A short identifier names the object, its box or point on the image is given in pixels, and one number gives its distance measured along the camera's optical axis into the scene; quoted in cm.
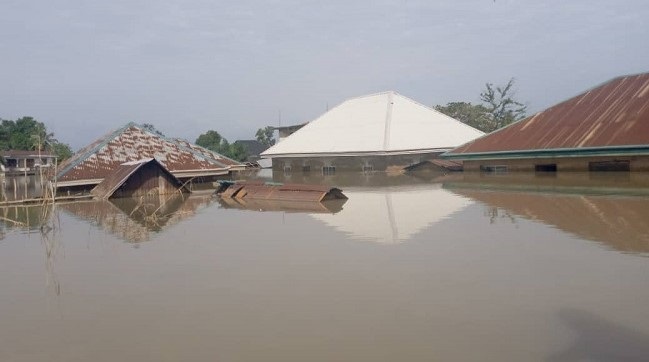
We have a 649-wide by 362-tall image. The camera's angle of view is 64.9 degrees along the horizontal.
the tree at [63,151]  4888
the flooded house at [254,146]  6612
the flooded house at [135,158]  2309
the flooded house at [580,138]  2098
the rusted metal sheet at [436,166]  2995
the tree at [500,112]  5003
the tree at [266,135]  7811
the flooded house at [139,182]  1970
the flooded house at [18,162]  5106
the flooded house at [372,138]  3400
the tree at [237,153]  5100
